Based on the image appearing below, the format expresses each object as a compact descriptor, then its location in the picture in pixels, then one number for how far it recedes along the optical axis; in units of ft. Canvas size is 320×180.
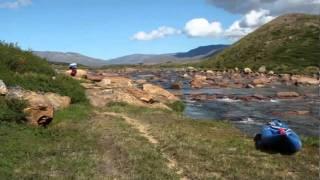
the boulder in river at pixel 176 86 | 186.84
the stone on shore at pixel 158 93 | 104.49
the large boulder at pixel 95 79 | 118.58
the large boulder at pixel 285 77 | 232.37
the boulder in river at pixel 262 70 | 304.06
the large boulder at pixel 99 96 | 83.91
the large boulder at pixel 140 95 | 91.94
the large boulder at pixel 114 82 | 108.37
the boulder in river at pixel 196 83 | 194.88
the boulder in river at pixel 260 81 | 205.75
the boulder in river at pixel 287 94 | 147.98
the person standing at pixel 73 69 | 119.69
